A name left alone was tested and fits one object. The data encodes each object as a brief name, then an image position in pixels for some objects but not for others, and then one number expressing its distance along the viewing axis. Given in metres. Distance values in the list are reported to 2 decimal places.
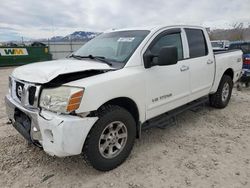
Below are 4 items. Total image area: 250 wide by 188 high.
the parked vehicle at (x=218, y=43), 12.99
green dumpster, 12.20
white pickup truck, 2.02
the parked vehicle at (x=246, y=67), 5.74
